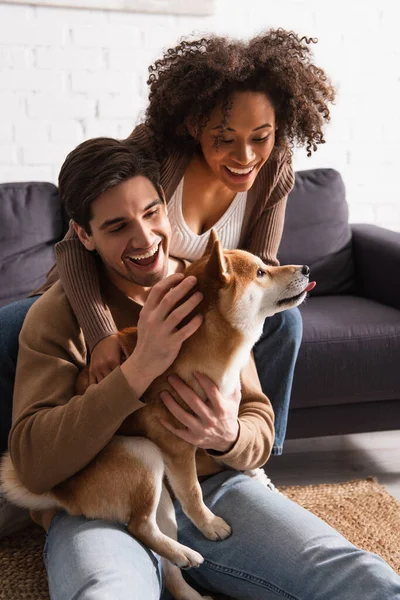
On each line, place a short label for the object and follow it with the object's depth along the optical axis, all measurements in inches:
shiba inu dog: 50.8
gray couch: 98.2
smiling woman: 63.4
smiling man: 50.1
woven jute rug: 64.9
